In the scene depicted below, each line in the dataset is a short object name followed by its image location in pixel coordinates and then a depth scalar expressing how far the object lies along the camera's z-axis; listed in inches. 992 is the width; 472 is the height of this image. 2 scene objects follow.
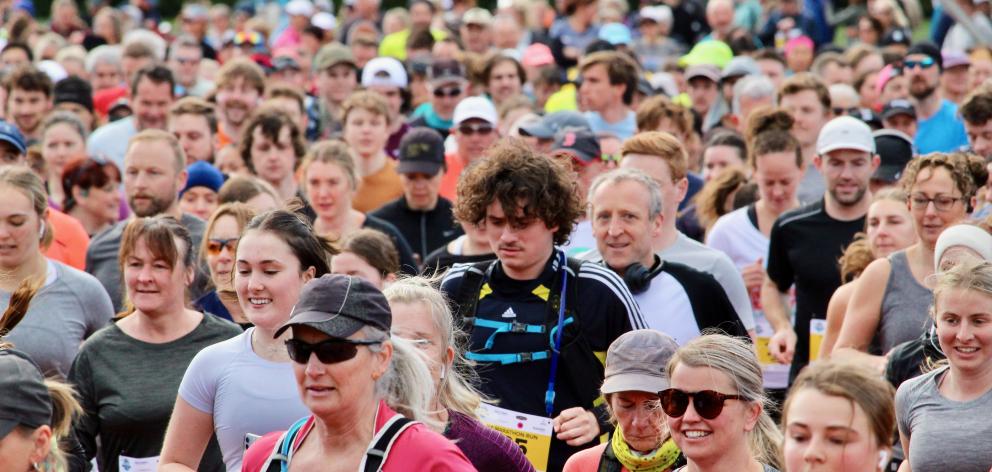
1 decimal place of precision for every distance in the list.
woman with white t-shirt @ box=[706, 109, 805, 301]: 656.4
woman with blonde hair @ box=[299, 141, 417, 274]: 669.3
